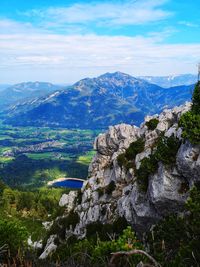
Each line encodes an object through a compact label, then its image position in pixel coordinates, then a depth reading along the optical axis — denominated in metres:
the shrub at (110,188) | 64.75
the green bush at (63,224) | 66.69
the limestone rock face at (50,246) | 59.84
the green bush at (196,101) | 42.81
